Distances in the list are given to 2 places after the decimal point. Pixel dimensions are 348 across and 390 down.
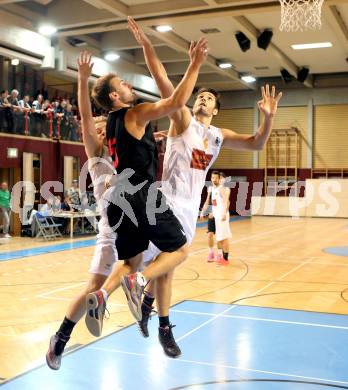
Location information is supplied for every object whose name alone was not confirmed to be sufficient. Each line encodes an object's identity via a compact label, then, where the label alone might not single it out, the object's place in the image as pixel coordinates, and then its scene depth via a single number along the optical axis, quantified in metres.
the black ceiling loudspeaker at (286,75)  25.70
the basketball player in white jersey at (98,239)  4.08
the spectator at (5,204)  16.71
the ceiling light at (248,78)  27.06
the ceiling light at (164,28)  17.76
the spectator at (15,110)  16.89
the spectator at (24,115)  17.25
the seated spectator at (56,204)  17.75
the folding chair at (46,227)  17.01
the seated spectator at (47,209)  17.19
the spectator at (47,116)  18.08
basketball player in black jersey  3.72
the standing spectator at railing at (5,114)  16.59
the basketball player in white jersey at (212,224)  11.93
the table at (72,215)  17.19
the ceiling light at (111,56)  21.23
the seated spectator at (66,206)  18.08
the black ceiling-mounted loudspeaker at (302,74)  25.61
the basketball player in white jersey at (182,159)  4.11
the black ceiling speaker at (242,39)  19.28
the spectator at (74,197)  18.03
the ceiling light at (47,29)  17.47
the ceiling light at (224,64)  23.84
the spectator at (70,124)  19.14
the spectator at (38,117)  17.73
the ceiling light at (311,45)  21.25
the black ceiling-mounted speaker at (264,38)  18.92
